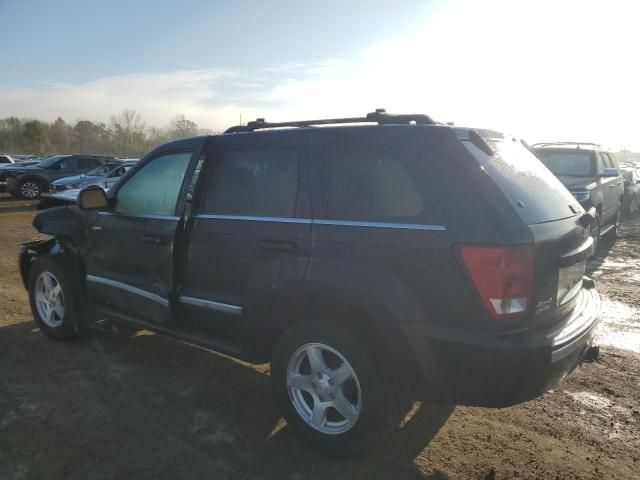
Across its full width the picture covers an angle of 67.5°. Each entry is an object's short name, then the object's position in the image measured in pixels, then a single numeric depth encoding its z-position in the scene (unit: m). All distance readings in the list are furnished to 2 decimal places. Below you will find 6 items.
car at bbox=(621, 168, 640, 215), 14.63
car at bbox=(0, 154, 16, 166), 24.58
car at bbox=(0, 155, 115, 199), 18.66
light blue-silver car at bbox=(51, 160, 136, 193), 16.32
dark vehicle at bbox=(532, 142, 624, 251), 8.07
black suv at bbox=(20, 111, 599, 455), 2.39
